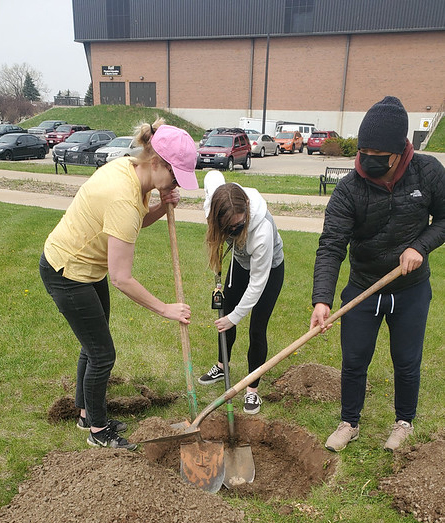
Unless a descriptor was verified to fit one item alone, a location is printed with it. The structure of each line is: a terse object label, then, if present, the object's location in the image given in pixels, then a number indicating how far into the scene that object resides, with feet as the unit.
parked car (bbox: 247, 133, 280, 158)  90.49
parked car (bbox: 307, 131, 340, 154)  101.50
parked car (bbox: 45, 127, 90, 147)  95.66
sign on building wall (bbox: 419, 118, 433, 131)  114.01
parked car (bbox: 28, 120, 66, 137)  108.37
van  111.04
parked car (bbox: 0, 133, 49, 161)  73.15
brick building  120.37
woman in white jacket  9.47
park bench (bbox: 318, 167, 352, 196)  44.09
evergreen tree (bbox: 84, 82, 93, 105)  199.39
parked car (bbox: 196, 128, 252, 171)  63.87
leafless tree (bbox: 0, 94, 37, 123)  160.66
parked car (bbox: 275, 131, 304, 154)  103.71
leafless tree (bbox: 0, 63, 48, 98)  219.43
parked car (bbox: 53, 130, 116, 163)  66.71
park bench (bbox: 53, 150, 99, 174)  57.16
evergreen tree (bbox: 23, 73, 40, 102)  224.74
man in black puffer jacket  8.34
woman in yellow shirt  7.89
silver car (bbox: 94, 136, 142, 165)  56.59
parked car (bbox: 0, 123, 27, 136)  101.81
